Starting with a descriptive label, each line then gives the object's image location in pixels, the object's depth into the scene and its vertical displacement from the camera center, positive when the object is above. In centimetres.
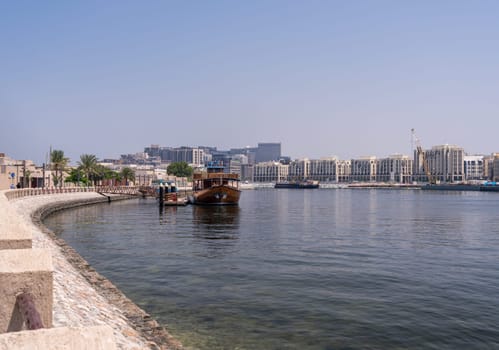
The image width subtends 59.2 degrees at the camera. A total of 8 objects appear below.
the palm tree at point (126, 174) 17131 -2
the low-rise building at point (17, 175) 8175 -36
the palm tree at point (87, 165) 12112 +241
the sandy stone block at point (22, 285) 560 -146
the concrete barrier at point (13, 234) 811 -119
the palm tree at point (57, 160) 10525 +320
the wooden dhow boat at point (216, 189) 8281 -273
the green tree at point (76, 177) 12449 -113
